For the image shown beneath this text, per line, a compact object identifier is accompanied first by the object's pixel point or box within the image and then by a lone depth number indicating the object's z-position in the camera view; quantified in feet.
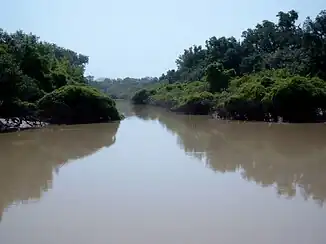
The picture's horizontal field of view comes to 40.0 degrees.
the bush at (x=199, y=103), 100.53
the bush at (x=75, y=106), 76.59
